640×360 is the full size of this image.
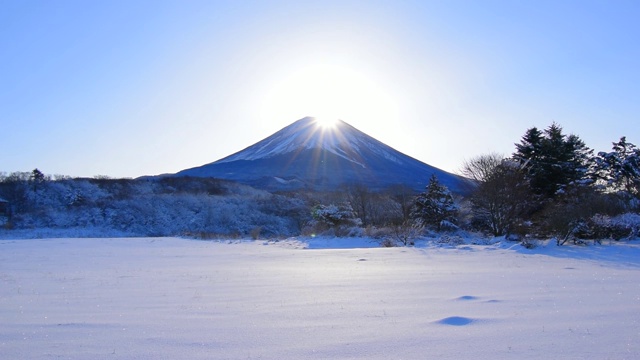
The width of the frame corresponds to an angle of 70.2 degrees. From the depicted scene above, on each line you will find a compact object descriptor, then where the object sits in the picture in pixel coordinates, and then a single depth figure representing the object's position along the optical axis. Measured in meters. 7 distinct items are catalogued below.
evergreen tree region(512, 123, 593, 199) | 24.50
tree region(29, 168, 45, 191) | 51.52
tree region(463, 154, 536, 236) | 21.77
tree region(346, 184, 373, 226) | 37.69
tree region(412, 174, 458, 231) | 30.09
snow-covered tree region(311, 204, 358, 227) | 29.59
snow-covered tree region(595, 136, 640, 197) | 29.40
